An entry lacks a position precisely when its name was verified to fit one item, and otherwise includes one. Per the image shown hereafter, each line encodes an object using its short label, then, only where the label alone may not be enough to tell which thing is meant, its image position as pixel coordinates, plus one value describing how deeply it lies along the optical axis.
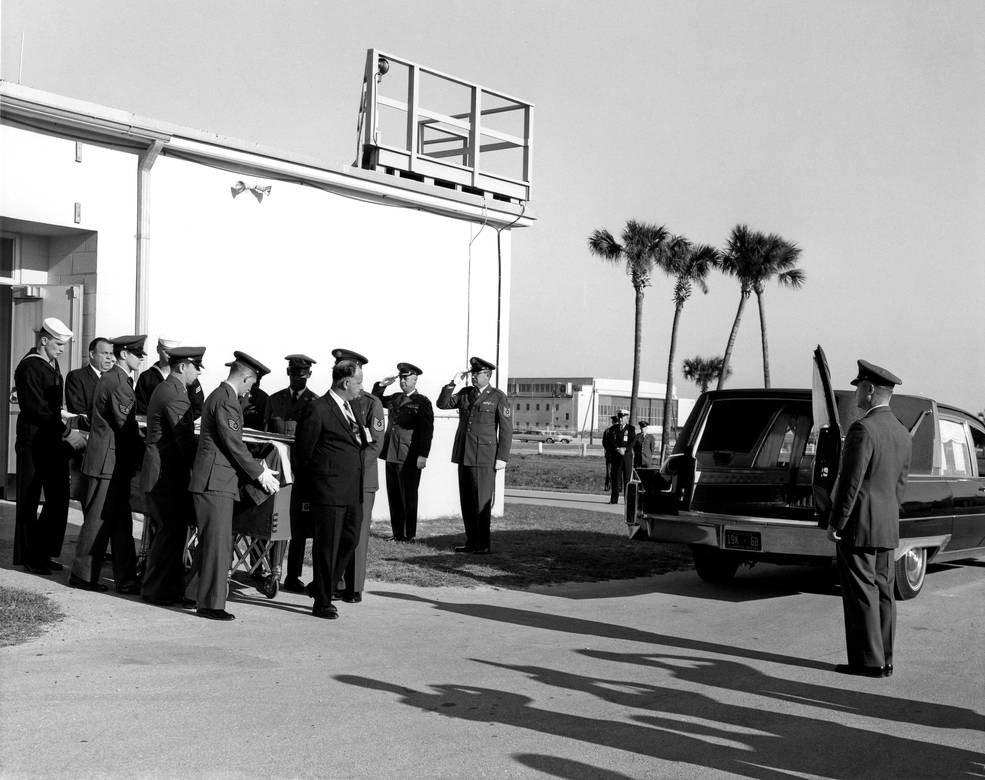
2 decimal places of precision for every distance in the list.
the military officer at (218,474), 7.81
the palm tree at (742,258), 47.28
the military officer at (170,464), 8.14
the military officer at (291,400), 11.24
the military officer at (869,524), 7.07
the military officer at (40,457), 8.97
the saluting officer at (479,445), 12.39
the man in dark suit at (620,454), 21.84
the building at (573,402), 130.62
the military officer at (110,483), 8.53
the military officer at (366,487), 8.87
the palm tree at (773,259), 47.16
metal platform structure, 15.12
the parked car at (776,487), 9.67
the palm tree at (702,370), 86.06
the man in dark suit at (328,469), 8.12
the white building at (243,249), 11.48
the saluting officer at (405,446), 12.95
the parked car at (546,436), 92.19
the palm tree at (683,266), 46.34
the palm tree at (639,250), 45.78
